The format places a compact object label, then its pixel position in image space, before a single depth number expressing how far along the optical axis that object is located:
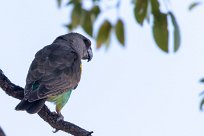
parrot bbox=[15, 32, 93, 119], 8.95
